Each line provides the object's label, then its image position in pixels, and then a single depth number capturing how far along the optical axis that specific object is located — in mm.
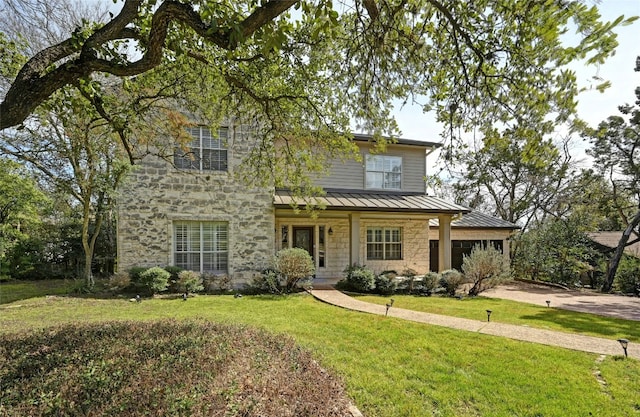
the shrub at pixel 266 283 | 11017
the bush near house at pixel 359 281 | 11500
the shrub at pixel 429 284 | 12008
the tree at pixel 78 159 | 10359
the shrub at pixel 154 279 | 10016
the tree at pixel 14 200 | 11156
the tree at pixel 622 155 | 14945
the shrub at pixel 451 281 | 11867
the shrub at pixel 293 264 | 10773
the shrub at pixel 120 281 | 10500
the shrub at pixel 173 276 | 10709
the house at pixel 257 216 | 11312
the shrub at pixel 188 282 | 10438
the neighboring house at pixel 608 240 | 21906
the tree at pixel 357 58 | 3195
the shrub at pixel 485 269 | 11188
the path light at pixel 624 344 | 5091
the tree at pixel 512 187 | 21719
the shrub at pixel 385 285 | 11602
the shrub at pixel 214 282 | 11109
